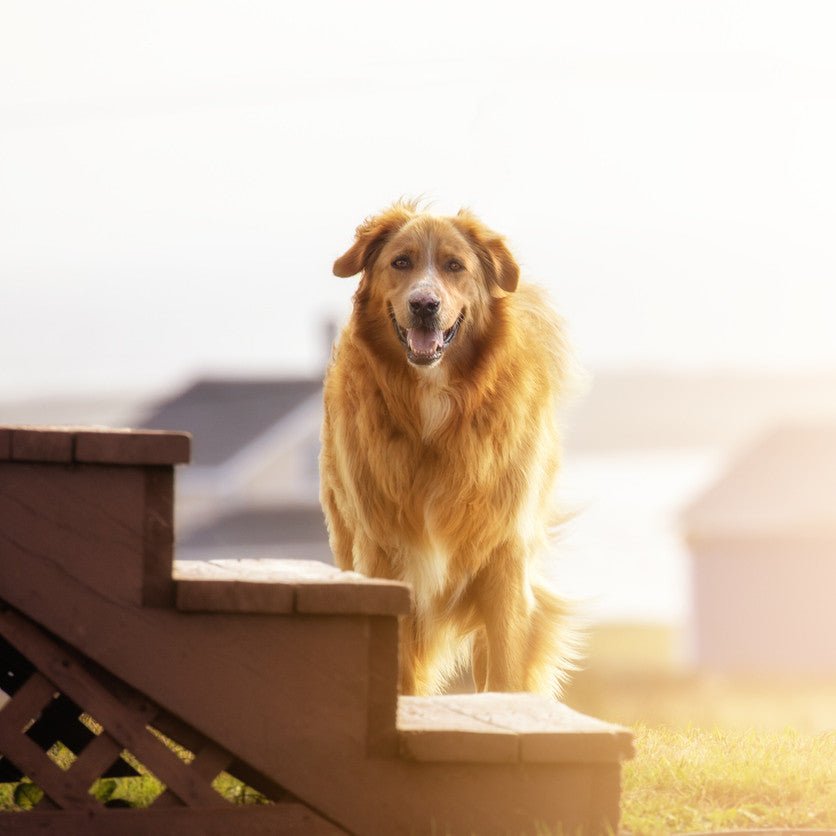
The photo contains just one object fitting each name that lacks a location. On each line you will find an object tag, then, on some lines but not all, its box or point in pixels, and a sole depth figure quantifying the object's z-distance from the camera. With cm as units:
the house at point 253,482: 6444
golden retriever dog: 1070
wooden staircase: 713
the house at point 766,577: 7925
